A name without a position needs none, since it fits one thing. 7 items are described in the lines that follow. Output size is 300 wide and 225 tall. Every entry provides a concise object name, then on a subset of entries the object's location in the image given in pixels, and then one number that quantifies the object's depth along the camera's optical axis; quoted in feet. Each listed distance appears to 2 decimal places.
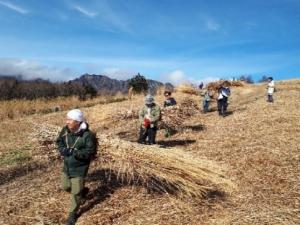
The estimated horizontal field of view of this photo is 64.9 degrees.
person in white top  30.36
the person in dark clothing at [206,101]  29.02
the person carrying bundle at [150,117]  18.23
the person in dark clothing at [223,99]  26.44
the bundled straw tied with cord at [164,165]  12.26
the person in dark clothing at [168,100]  22.90
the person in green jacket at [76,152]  11.74
